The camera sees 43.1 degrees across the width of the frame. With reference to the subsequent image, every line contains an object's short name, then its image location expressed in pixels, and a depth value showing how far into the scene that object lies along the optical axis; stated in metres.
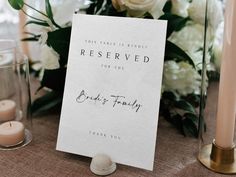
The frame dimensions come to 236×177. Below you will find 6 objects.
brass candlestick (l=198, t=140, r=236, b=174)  0.53
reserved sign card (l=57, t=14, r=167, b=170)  0.52
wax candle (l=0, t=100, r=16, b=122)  0.70
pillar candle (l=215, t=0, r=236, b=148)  0.47
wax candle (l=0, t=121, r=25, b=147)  0.61
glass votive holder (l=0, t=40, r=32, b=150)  0.62
